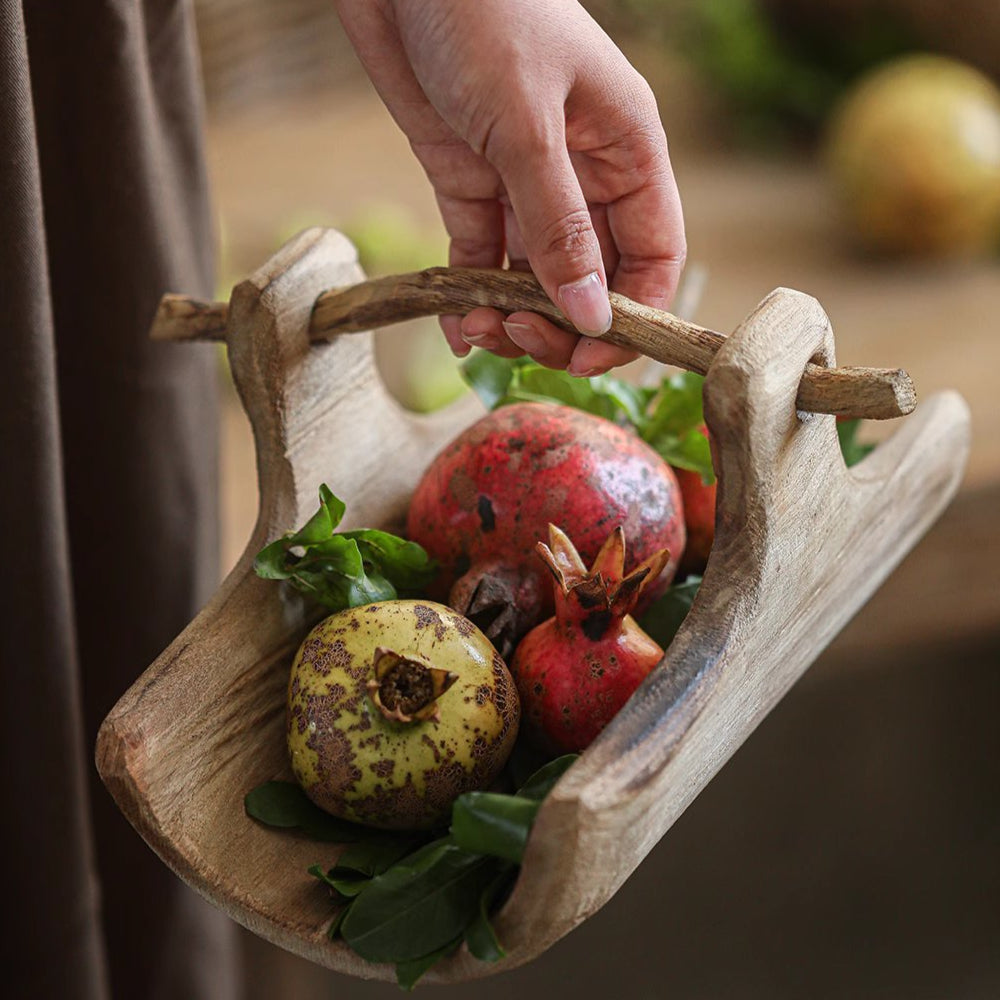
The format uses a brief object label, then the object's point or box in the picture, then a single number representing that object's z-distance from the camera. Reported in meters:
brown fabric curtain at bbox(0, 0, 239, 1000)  0.62
